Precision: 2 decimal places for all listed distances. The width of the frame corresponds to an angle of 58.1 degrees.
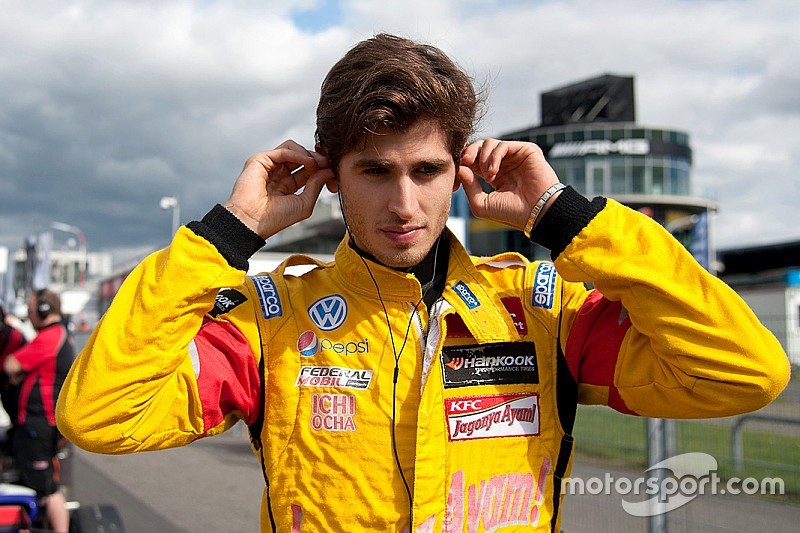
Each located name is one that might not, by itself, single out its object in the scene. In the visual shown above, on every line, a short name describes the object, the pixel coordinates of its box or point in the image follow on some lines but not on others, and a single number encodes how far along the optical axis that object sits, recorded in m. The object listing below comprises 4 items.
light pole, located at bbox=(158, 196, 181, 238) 28.94
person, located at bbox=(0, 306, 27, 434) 6.44
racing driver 1.71
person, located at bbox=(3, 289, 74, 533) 6.04
